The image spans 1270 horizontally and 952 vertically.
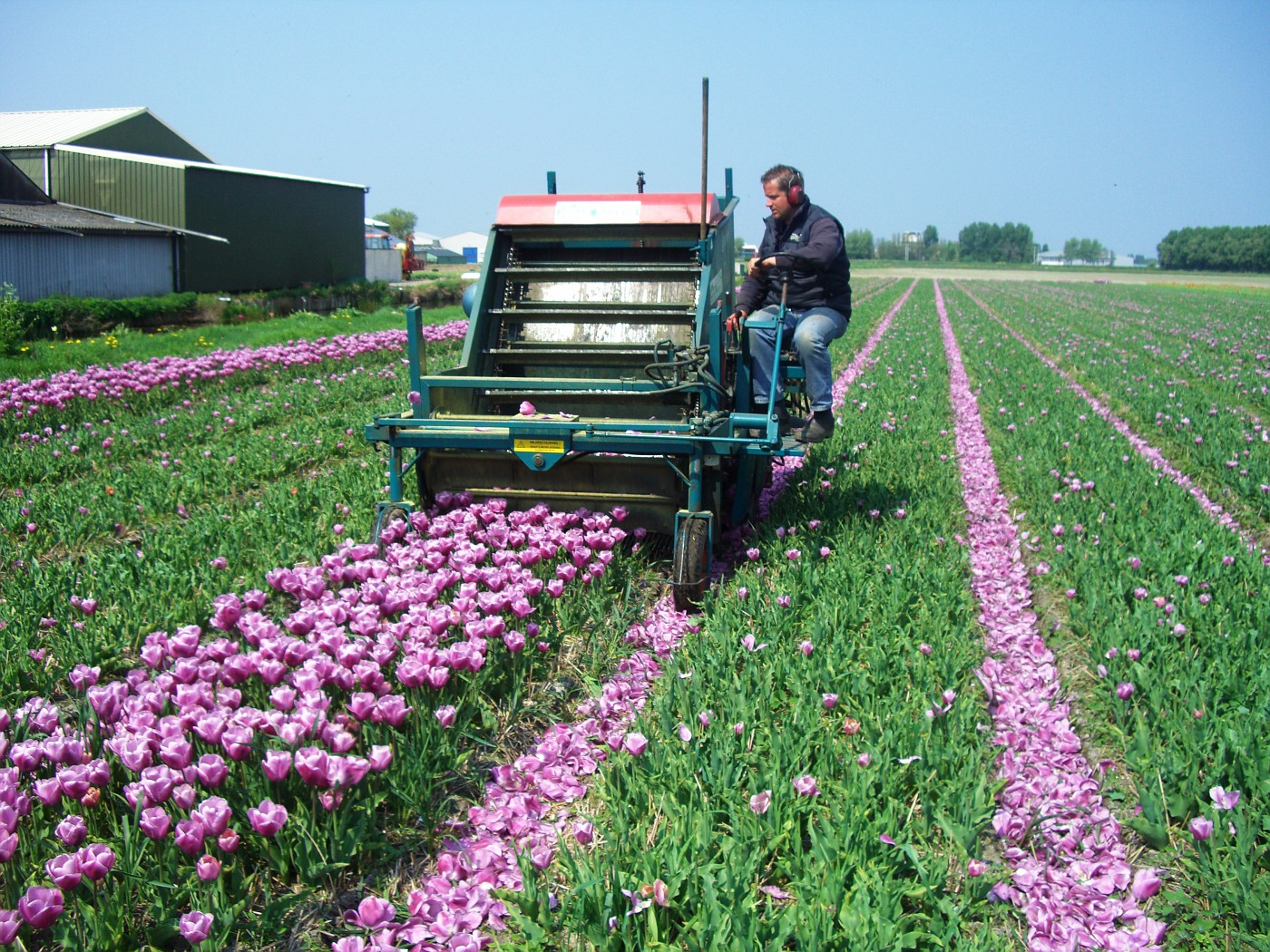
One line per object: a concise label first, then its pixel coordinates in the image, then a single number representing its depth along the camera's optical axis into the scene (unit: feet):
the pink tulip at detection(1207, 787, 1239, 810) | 10.19
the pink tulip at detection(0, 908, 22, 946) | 7.65
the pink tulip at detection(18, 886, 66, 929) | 7.73
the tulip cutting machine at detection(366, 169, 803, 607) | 18.61
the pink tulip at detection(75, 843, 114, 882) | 8.30
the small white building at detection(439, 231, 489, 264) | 344.61
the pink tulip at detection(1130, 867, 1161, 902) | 9.82
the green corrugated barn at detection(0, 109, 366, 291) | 98.27
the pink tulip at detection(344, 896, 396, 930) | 9.06
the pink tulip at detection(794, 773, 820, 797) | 10.64
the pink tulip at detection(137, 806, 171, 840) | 8.82
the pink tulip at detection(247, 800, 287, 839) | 9.02
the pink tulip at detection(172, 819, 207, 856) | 8.59
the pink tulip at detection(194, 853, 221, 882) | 8.62
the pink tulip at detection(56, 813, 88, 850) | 8.63
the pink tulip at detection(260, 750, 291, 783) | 9.43
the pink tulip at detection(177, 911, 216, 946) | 8.00
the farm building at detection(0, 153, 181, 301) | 76.28
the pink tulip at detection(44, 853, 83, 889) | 8.19
